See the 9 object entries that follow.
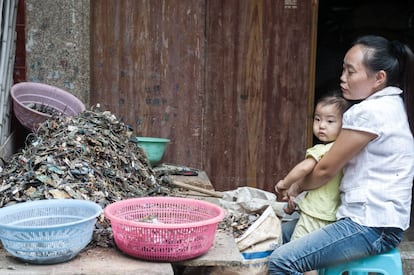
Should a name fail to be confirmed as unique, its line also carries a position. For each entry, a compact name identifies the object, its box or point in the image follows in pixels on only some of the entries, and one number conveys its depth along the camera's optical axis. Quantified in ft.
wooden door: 16.65
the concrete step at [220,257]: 8.75
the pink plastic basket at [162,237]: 8.30
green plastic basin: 15.19
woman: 9.65
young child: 10.55
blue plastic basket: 8.01
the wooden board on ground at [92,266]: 8.09
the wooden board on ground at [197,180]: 14.05
